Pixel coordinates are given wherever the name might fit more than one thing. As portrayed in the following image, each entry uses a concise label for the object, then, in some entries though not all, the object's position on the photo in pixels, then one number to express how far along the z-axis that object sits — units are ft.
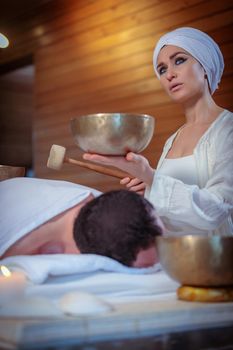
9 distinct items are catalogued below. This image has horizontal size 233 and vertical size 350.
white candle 3.76
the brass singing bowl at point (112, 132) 5.22
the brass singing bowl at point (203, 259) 3.79
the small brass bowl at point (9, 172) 7.64
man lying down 4.58
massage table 3.09
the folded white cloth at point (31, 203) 5.49
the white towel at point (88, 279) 4.13
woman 5.68
